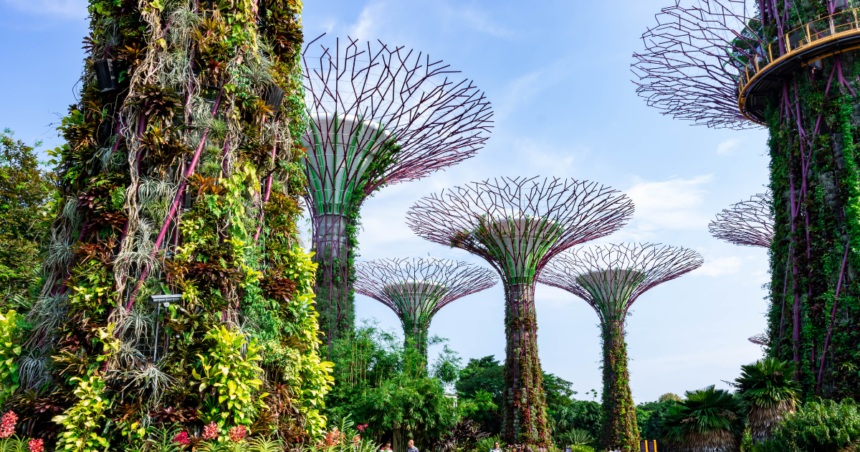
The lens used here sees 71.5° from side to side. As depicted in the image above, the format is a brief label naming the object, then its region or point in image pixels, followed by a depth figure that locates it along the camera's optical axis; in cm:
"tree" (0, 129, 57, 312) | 1392
